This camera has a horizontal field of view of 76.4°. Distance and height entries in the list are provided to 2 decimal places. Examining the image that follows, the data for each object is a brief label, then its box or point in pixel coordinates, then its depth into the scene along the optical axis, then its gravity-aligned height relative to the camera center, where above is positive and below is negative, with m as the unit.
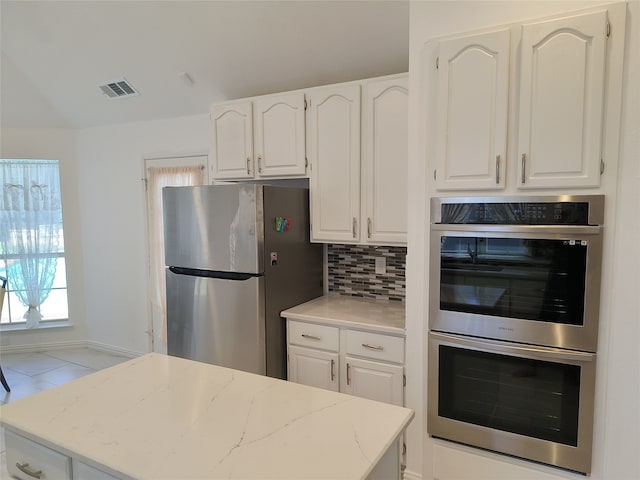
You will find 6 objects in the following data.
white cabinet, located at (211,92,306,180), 2.83 +0.57
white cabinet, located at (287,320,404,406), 2.38 -0.89
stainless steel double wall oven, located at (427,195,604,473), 1.78 -0.50
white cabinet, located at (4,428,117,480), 1.11 -0.71
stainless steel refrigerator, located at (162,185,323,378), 2.58 -0.36
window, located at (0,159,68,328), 4.35 -0.24
